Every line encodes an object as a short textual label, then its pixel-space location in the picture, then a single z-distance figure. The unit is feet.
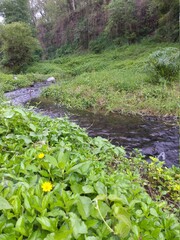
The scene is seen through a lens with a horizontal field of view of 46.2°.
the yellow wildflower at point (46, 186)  4.15
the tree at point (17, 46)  63.31
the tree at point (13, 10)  83.56
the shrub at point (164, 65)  22.79
